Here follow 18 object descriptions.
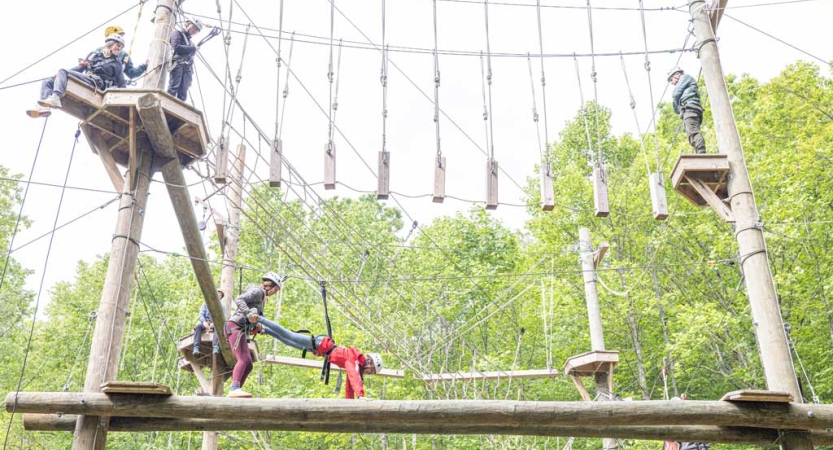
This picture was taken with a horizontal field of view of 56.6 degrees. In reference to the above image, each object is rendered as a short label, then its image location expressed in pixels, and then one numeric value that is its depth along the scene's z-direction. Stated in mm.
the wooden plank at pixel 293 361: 8209
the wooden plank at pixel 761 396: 4699
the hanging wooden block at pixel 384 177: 6270
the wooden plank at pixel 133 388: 4668
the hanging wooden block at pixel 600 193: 6352
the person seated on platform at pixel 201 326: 7807
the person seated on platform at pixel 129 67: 6379
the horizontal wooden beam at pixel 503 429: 5082
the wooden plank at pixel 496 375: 8422
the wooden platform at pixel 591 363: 8000
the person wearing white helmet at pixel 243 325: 5930
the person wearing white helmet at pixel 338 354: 5746
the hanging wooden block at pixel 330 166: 6219
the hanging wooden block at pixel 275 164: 6133
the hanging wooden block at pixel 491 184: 6440
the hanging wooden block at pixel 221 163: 6145
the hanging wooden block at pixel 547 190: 6484
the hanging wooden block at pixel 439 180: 6336
